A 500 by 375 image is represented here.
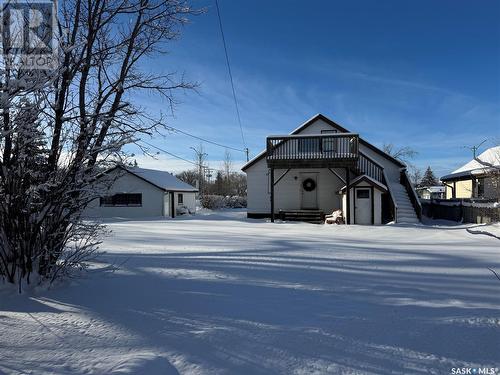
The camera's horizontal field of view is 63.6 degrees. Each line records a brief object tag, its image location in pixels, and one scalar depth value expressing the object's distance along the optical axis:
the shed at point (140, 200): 30.55
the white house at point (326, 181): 18.84
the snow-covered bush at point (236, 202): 49.53
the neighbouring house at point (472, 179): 23.67
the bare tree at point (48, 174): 4.84
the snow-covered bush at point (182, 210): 34.19
